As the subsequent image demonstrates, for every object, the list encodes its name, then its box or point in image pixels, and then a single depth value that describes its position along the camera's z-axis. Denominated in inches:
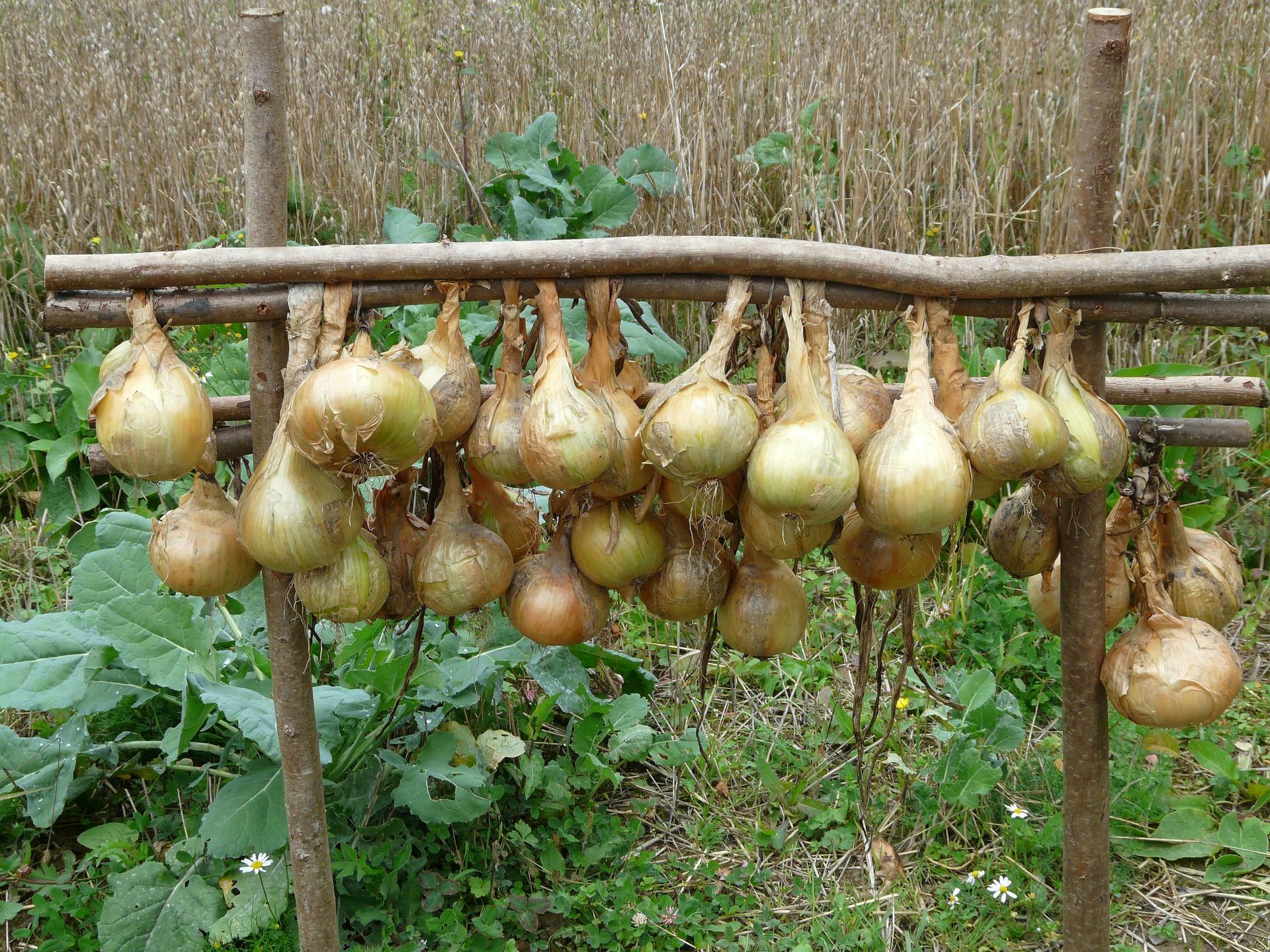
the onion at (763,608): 66.7
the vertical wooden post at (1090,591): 61.8
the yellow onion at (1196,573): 69.4
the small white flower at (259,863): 90.0
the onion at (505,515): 68.8
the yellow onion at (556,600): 66.0
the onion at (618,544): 63.2
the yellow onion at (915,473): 54.6
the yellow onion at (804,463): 53.9
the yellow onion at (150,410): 55.9
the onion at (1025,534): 68.4
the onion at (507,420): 60.6
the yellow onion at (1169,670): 64.9
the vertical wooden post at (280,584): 62.9
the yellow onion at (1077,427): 58.6
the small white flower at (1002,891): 95.9
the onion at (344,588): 61.7
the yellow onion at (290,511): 57.4
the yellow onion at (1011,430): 55.5
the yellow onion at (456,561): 63.7
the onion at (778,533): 59.5
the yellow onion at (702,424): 55.0
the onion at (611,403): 59.6
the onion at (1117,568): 72.1
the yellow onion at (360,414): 53.0
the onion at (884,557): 62.9
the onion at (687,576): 64.9
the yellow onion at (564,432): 55.8
